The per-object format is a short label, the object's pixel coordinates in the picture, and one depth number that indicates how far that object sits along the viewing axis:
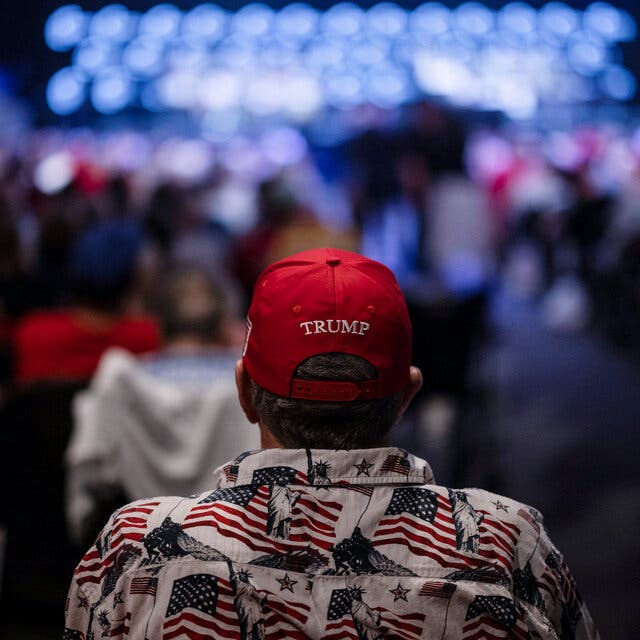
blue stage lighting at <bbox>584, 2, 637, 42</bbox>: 7.68
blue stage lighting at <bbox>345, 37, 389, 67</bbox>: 8.86
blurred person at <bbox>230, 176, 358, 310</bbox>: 4.28
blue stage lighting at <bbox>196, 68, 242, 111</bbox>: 10.76
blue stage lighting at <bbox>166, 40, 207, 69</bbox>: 9.59
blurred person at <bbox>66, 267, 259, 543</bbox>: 2.57
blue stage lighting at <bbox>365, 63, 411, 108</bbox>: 9.58
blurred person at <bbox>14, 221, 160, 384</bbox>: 3.08
